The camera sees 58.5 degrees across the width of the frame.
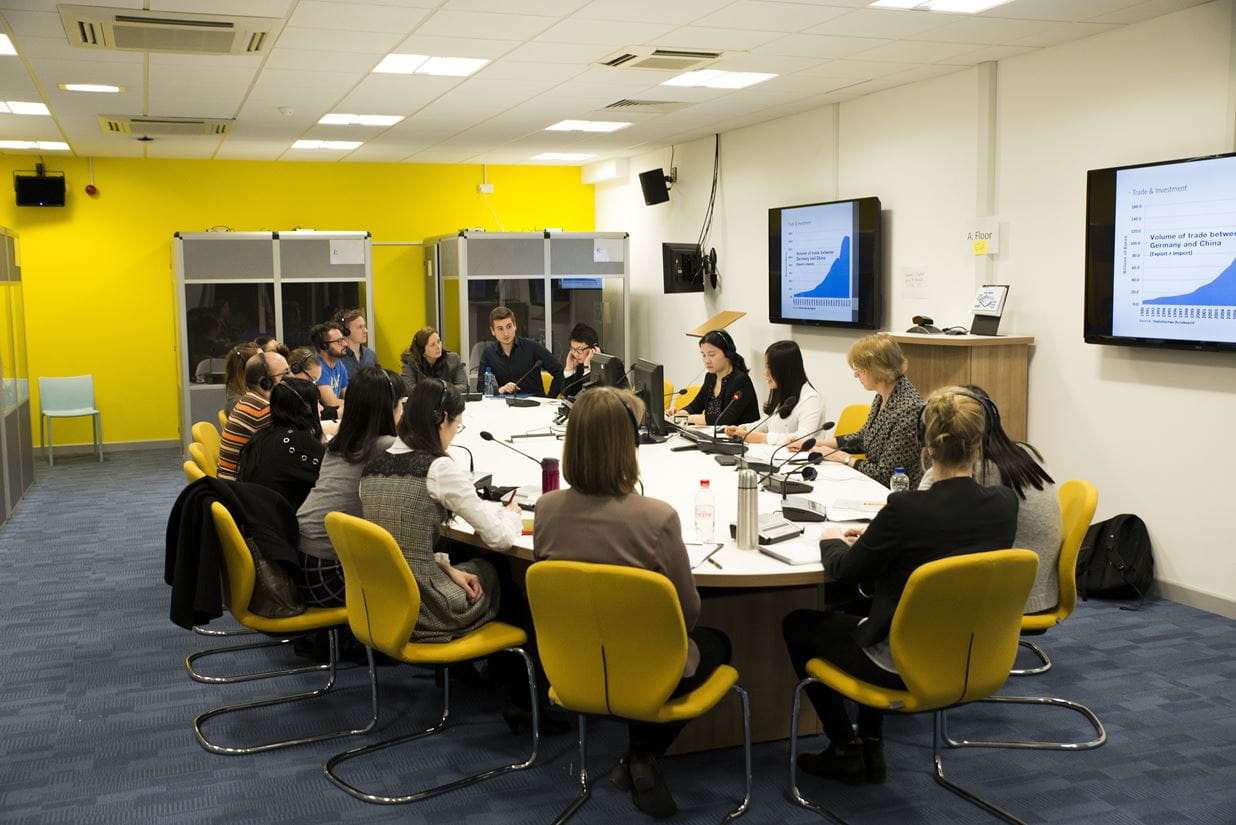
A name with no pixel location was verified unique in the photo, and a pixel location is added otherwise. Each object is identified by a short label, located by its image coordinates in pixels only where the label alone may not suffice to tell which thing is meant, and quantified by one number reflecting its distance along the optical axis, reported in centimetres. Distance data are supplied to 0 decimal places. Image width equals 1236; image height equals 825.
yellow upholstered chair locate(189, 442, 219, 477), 462
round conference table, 314
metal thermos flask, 333
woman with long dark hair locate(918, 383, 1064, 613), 330
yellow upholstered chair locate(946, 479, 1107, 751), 350
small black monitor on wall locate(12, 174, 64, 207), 996
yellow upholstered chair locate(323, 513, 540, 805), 316
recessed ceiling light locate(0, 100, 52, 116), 731
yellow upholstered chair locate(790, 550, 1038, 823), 272
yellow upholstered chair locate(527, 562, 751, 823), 271
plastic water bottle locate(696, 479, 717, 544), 344
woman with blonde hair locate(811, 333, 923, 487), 446
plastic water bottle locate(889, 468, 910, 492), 370
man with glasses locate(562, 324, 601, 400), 727
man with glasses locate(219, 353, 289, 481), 469
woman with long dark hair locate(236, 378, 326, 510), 414
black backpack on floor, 523
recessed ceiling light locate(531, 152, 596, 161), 1070
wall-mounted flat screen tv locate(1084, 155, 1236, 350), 476
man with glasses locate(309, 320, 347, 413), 729
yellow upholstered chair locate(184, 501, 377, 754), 356
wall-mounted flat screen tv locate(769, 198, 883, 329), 718
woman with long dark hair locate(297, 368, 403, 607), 379
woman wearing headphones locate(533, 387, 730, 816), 289
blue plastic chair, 998
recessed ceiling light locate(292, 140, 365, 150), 945
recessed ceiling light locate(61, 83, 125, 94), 661
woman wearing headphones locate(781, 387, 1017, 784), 288
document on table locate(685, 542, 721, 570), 322
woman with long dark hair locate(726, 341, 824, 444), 545
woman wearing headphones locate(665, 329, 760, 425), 600
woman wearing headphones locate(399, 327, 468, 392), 747
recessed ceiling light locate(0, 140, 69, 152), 922
